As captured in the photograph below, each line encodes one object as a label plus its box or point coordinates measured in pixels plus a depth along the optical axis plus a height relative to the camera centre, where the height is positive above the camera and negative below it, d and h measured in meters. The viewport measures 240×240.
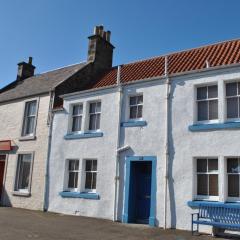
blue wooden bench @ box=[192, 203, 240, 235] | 11.70 -0.75
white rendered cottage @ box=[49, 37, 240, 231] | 13.05 +1.92
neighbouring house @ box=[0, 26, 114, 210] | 18.77 +3.30
